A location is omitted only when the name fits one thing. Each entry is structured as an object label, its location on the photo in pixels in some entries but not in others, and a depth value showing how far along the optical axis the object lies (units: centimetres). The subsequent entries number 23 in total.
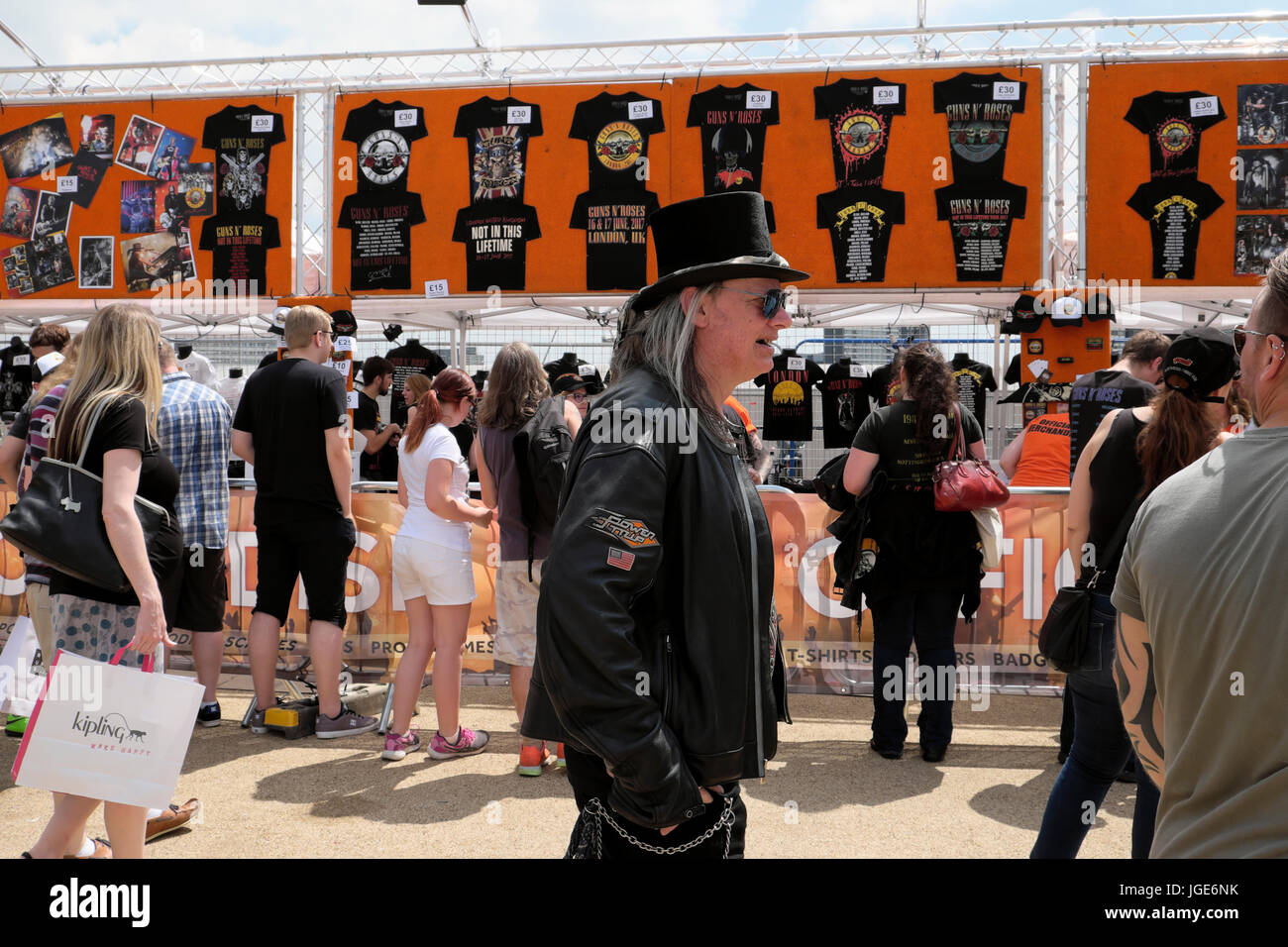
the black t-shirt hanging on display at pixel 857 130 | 751
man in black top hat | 165
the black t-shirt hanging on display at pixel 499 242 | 788
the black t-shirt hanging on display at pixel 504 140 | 788
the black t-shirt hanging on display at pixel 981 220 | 737
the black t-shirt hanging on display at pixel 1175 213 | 721
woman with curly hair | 484
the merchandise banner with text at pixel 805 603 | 593
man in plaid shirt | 468
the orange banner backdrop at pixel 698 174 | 745
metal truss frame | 733
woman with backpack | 471
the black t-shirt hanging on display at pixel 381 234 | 799
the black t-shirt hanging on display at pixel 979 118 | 735
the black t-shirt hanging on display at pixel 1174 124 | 720
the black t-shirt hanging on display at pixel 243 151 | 811
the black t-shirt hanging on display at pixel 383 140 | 797
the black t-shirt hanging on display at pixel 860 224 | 752
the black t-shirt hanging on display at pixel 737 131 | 760
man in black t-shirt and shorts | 501
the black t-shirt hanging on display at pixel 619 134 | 774
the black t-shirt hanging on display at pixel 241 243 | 811
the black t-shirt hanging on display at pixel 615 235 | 776
